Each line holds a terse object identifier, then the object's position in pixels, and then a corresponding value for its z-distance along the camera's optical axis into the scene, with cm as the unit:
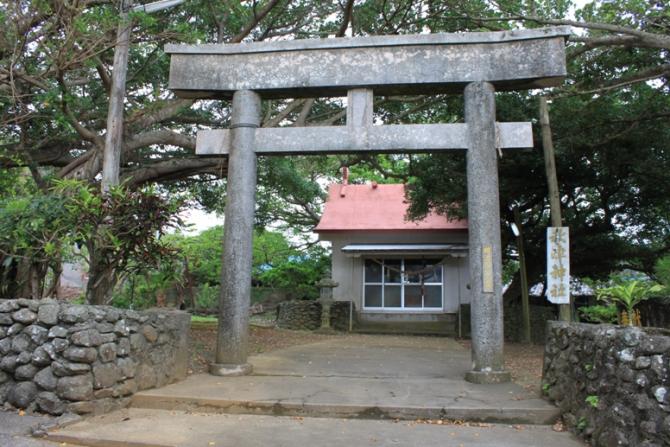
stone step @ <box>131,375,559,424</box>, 547
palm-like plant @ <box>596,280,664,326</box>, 532
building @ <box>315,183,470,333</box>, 1778
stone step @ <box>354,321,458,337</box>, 1631
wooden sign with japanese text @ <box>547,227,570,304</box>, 693
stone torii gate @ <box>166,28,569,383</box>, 704
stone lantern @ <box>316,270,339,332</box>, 1661
